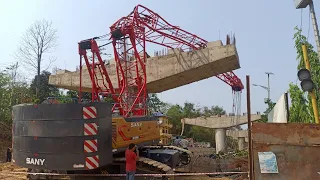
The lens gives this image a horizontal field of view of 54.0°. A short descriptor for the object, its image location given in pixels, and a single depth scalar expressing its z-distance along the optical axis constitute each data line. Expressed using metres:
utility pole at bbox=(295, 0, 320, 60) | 8.33
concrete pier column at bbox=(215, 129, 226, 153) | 37.00
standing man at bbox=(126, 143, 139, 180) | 8.60
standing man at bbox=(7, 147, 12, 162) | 18.08
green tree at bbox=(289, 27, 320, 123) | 11.67
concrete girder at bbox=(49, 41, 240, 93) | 20.61
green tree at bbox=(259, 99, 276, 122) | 35.25
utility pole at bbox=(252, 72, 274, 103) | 41.96
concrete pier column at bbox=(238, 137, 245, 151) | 42.47
